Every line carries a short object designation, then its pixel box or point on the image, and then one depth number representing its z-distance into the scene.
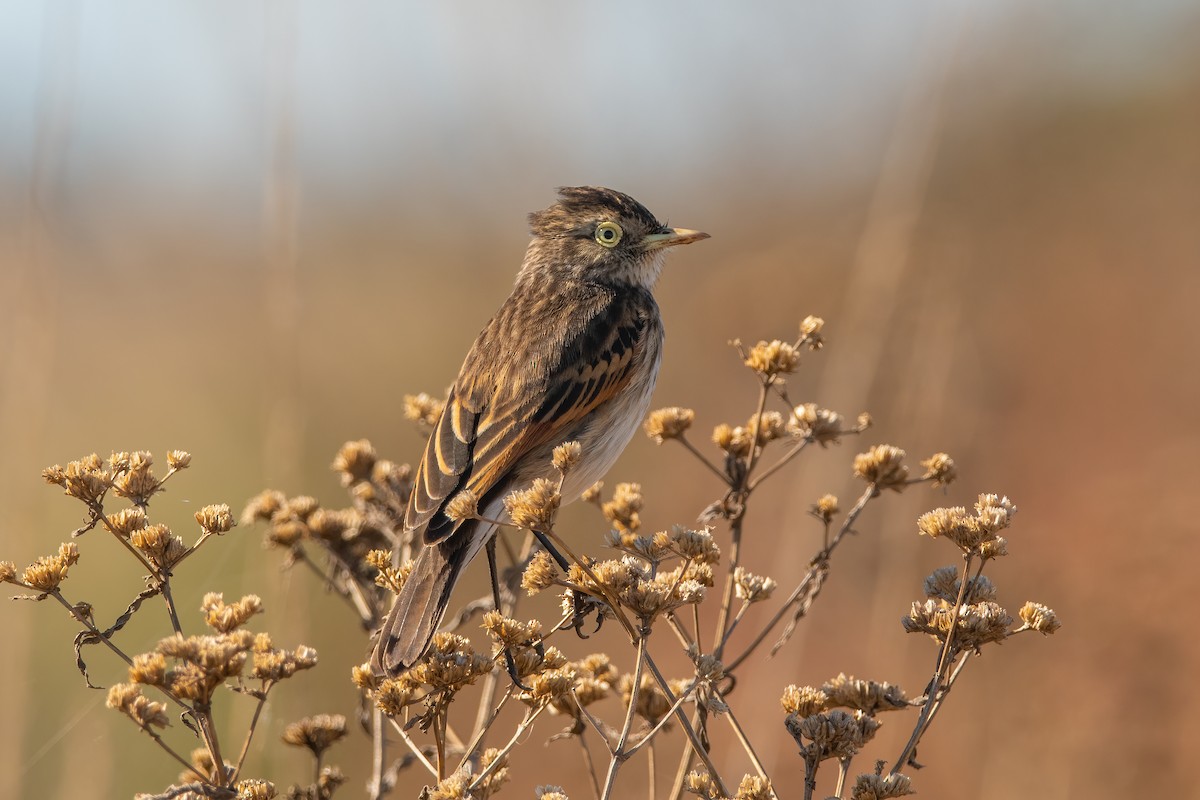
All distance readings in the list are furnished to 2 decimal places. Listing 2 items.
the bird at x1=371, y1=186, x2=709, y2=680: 7.94
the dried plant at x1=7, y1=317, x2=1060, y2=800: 5.20
